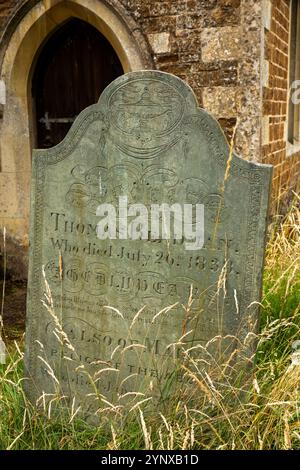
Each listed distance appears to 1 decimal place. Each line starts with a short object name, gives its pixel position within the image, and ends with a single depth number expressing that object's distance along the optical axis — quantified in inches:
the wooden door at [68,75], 184.2
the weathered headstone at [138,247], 82.5
